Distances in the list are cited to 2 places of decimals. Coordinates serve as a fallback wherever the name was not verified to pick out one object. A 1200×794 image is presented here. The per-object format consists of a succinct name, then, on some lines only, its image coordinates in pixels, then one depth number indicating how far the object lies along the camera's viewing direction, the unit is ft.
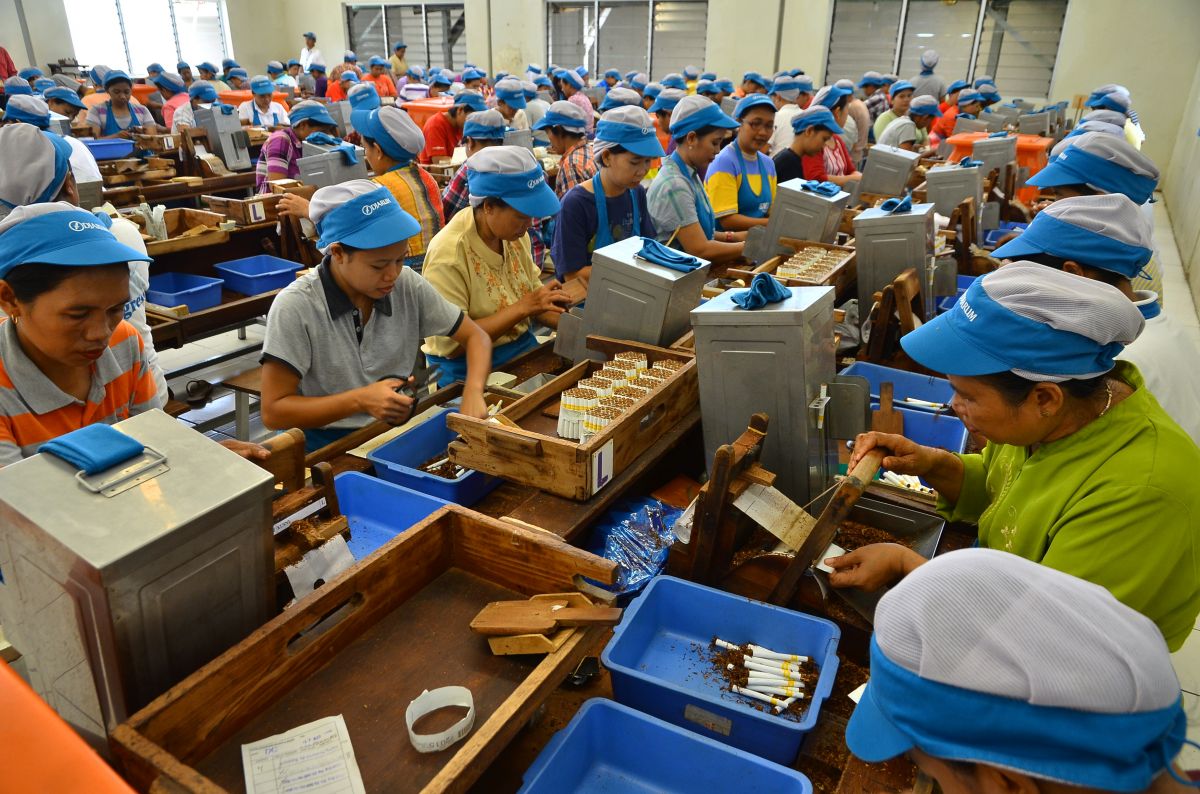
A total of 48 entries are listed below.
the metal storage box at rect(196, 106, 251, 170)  30.71
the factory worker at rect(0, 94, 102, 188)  21.61
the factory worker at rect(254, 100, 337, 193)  21.90
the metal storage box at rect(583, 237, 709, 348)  9.25
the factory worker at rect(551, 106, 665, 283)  12.77
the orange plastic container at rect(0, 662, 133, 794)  2.49
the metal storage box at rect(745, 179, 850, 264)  14.90
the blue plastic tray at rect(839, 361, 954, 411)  10.91
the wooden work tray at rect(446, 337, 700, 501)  7.04
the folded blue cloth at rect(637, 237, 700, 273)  9.34
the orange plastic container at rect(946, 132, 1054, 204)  30.01
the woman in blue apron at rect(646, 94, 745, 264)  14.42
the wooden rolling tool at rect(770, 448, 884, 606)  5.96
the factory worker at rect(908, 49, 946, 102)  43.68
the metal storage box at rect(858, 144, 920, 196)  20.67
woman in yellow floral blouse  10.23
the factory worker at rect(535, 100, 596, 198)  19.46
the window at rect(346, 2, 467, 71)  67.92
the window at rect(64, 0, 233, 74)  65.21
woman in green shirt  4.93
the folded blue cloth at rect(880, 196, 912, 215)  13.25
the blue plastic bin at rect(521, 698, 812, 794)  4.85
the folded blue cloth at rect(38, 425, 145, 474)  3.87
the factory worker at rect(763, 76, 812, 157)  31.45
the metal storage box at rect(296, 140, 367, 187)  18.37
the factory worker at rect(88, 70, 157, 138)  32.83
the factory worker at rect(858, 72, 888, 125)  41.06
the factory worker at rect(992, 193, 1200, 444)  8.30
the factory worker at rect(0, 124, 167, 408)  10.28
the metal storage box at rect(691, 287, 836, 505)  7.38
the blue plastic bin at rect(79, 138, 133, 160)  26.78
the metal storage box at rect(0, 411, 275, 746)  3.62
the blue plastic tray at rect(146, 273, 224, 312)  14.08
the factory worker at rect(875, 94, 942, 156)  28.86
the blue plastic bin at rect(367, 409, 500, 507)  7.43
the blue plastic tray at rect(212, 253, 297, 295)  16.06
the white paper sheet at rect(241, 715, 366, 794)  4.09
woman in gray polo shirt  8.01
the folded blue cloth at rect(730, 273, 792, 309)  7.49
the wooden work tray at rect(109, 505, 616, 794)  3.96
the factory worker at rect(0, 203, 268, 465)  5.88
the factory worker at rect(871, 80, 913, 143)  33.55
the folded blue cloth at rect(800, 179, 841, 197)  15.12
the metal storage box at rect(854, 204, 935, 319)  12.75
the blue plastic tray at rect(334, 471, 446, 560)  7.03
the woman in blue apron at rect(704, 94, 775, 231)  17.02
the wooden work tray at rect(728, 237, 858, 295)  12.26
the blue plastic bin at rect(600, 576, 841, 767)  5.27
